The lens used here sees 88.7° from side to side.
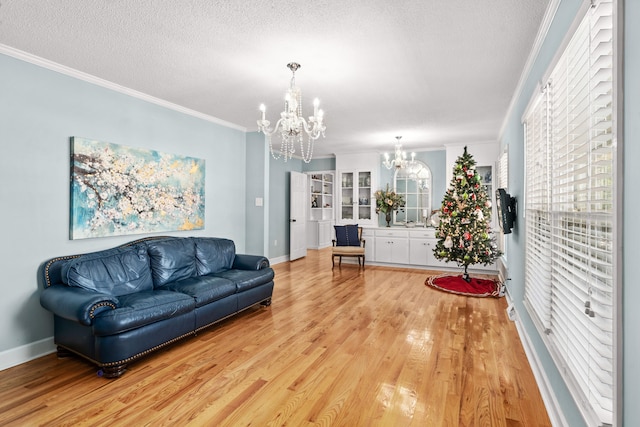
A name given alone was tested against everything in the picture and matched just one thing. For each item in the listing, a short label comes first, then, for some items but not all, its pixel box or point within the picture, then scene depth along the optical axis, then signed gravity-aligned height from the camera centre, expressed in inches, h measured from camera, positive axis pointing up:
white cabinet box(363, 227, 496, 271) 259.8 -29.2
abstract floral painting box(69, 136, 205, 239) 129.6 +9.7
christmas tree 206.8 -5.4
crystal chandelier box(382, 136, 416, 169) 235.7 +39.3
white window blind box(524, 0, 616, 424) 49.8 -0.3
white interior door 308.9 -5.3
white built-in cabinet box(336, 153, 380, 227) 308.5 +23.3
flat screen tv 138.8 +0.7
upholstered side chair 268.2 -24.7
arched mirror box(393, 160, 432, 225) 294.2 +19.5
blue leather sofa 100.0 -30.9
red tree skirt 190.1 -46.7
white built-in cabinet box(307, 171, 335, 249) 371.3 +0.6
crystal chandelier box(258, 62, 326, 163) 119.4 +35.4
